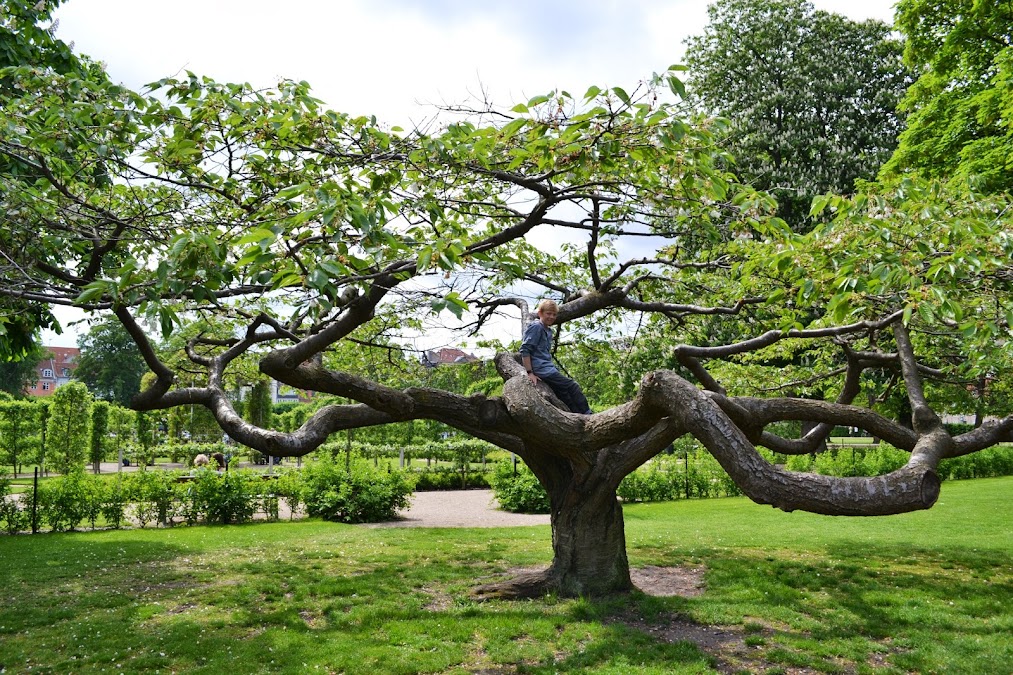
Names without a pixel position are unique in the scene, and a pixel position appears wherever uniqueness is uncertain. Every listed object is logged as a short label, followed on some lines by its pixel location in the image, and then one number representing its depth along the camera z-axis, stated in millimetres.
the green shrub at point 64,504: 13961
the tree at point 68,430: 26652
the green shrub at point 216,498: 14914
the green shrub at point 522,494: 17562
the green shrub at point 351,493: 15648
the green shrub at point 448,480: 23186
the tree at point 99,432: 26750
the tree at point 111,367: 60594
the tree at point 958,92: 11953
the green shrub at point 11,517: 13602
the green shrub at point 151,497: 14664
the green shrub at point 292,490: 16188
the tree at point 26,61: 7203
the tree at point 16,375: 54828
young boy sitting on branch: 6781
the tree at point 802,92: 20766
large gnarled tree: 4496
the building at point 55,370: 87750
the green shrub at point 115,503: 14430
